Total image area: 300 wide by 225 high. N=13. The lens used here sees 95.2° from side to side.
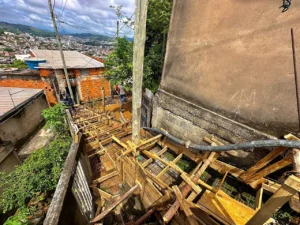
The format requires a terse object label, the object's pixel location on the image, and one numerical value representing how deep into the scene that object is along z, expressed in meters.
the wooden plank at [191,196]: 2.97
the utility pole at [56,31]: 9.70
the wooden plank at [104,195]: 4.60
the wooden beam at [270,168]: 2.80
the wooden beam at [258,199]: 3.05
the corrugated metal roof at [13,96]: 8.70
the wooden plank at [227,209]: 2.93
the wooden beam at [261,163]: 2.92
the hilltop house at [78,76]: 11.92
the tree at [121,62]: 8.31
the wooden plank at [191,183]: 2.88
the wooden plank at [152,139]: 4.14
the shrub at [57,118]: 8.70
